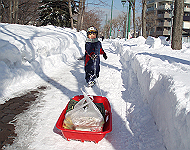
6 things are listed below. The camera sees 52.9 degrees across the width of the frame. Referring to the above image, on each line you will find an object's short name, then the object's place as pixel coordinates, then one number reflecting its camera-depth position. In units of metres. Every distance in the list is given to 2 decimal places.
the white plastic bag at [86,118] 2.63
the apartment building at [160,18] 54.22
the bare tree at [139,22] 59.77
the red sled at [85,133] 2.51
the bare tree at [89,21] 48.69
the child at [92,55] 5.41
